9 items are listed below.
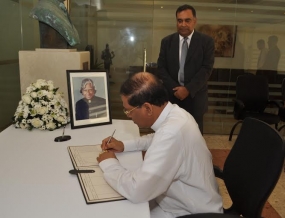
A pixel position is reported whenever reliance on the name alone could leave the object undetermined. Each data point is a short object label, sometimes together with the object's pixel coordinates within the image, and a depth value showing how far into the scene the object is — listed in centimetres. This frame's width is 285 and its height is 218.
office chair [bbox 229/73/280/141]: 405
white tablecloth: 94
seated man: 105
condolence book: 103
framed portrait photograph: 183
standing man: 269
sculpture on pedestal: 212
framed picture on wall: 455
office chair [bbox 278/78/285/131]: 395
